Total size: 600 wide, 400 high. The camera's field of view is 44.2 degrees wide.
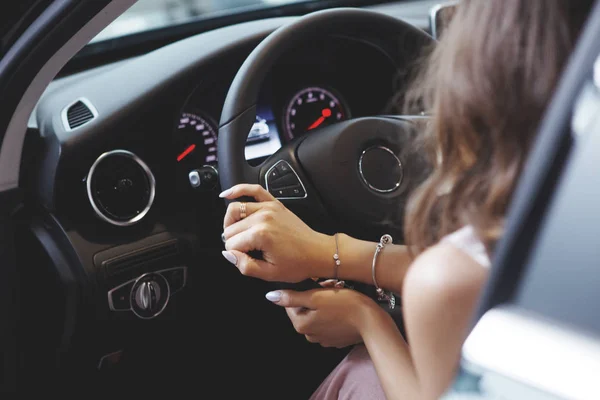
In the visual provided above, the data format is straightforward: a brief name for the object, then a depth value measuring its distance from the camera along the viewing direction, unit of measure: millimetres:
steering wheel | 1280
